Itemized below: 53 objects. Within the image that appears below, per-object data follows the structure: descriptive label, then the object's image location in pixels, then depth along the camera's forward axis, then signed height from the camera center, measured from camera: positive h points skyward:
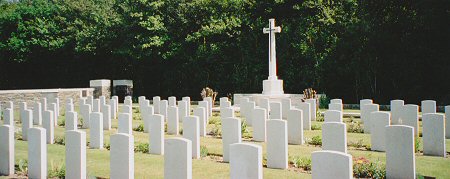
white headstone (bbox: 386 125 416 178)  5.64 -0.95
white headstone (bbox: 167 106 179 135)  10.35 -0.86
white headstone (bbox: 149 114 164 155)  7.98 -0.95
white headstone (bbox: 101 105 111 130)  11.46 -0.86
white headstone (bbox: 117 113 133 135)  8.64 -0.75
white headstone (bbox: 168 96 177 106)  14.36 -0.44
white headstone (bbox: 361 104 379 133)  10.09 -0.62
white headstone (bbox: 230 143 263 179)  4.57 -0.88
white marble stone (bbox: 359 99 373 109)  12.19 -0.43
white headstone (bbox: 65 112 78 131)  9.28 -0.76
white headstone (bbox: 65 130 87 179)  5.54 -0.93
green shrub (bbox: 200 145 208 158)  7.79 -1.29
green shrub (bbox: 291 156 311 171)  6.73 -1.32
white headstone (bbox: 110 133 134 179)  5.30 -0.93
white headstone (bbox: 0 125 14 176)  6.40 -1.00
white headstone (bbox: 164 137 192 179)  4.95 -0.91
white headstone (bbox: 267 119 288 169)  6.71 -0.98
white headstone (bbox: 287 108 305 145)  8.80 -0.86
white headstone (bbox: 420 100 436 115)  10.55 -0.52
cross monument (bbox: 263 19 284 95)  16.50 +0.61
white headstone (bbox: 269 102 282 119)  11.10 -0.63
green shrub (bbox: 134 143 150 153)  8.33 -1.27
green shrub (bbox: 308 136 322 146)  8.93 -1.22
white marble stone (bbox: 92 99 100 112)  13.28 -0.53
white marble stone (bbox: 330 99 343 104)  12.11 -0.40
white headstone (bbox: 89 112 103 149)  8.44 -0.91
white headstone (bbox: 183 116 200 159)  7.58 -0.86
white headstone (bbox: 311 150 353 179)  4.04 -0.82
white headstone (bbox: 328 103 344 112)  11.45 -0.52
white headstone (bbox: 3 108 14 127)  9.77 -0.68
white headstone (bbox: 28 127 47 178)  5.86 -0.96
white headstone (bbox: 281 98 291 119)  12.19 -0.55
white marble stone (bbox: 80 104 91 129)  11.76 -0.75
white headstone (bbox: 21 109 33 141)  9.39 -0.74
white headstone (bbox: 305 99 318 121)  12.75 -0.62
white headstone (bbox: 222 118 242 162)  7.35 -0.86
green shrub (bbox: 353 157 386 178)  6.02 -1.31
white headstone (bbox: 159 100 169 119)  12.48 -0.56
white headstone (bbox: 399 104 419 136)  9.34 -0.69
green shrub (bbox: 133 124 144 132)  11.39 -1.15
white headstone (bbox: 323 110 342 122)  8.88 -0.64
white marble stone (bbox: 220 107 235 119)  10.17 -0.61
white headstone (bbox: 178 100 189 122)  11.98 -0.62
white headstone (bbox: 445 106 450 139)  9.02 -0.81
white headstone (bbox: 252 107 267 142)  9.20 -0.85
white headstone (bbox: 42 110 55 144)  9.16 -0.82
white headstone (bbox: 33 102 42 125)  12.03 -0.75
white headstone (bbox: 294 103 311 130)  11.04 -0.79
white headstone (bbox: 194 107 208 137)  10.23 -0.74
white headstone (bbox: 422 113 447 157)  7.25 -0.90
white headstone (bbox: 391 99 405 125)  10.14 -0.59
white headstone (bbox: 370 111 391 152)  7.93 -0.86
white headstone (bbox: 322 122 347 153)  6.57 -0.83
